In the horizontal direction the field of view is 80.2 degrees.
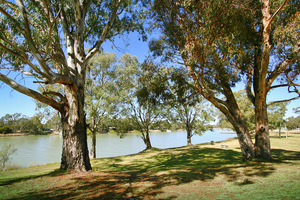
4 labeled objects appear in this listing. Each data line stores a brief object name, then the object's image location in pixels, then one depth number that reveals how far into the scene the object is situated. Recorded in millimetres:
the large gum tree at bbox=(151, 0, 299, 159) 6066
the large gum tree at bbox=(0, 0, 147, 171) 4414
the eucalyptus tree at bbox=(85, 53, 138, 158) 14195
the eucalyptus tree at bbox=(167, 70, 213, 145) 19867
